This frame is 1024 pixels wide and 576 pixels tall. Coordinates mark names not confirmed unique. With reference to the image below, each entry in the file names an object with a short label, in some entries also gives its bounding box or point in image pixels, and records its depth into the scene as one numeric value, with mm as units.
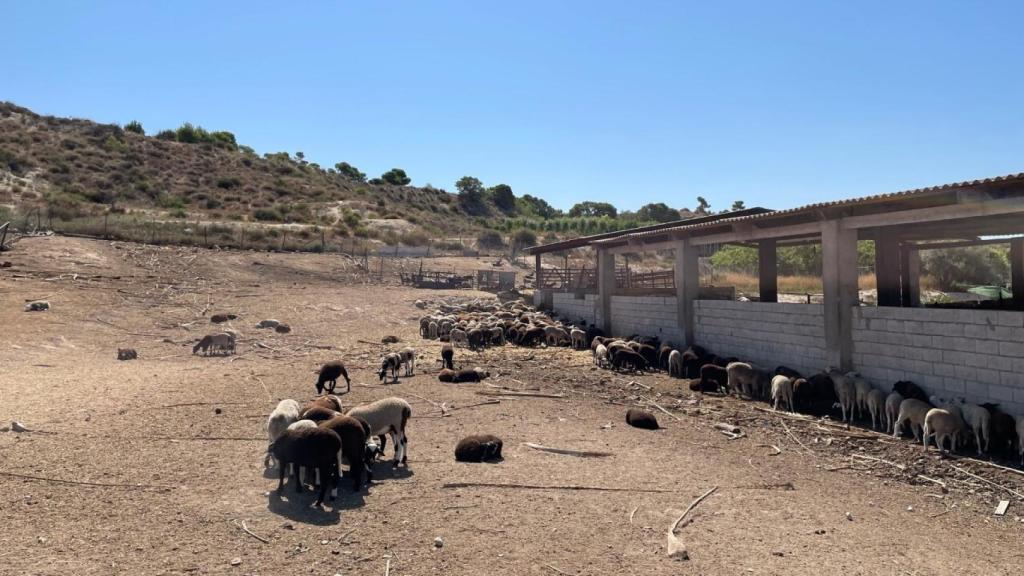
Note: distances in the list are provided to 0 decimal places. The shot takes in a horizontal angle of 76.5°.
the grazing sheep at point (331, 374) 14109
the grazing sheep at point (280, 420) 8992
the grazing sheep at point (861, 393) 12852
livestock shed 11258
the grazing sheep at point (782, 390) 13852
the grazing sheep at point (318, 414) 8930
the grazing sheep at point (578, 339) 24047
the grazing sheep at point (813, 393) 13609
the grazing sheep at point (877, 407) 12320
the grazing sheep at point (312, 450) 7301
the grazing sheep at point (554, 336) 24875
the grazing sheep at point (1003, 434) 10203
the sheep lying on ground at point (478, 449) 9289
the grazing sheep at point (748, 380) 15328
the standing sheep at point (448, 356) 18406
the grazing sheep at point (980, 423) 10203
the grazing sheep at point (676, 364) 18516
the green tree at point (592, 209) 122375
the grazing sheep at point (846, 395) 12992
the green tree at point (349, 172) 105750
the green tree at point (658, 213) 107612
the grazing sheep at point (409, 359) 17469
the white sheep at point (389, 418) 9117
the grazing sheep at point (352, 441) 7922
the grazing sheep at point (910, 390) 12297
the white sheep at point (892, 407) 11844
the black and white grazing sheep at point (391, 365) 16320
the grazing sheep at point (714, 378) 16188
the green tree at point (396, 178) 107938
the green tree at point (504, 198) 108688
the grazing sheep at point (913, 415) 11039
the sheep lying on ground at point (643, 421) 12016
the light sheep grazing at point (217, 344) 19844
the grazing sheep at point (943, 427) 10305
